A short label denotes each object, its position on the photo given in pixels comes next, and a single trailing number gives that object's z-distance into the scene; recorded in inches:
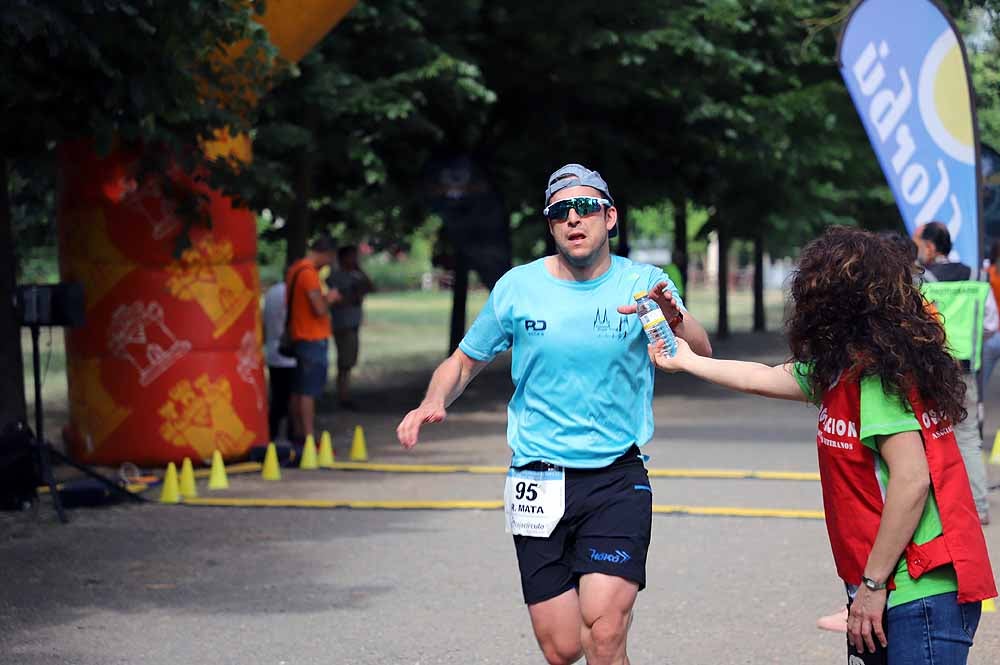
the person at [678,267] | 974.7
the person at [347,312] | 721.6
